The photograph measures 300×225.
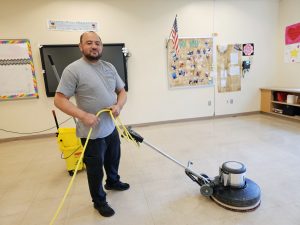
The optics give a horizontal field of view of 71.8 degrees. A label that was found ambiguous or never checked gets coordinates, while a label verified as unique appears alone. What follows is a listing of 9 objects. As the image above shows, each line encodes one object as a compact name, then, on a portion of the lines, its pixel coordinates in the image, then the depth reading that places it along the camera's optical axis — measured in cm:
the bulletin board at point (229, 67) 480
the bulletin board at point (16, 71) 382
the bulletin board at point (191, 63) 452
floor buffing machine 174
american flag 427
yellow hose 155
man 155
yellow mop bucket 247
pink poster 443
